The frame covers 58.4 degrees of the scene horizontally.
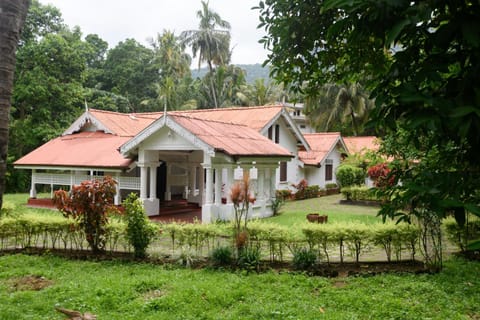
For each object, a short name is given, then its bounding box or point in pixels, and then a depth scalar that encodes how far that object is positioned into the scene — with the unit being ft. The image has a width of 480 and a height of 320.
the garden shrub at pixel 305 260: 28.58
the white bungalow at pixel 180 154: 52.60
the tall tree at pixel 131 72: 142.41
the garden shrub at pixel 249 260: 28.66
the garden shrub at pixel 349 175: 88.58
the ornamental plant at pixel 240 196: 30.95
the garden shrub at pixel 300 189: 83.71
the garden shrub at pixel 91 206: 32.99
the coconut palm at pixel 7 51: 13.52
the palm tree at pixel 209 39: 143.43
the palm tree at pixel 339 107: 130.82
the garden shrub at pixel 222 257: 29.48
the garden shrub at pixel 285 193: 77.74
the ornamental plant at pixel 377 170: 65.77
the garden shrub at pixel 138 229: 31.78
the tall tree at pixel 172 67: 135.64
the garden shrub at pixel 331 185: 94.02
